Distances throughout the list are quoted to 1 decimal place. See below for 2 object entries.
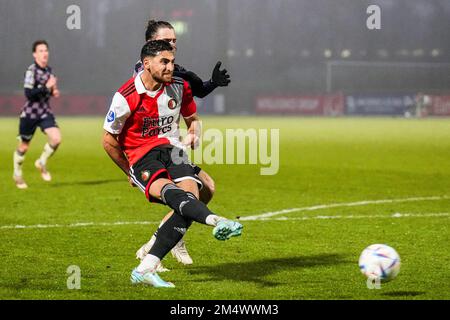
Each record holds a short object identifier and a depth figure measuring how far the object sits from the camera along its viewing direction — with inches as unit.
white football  553.0
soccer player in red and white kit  575.2
